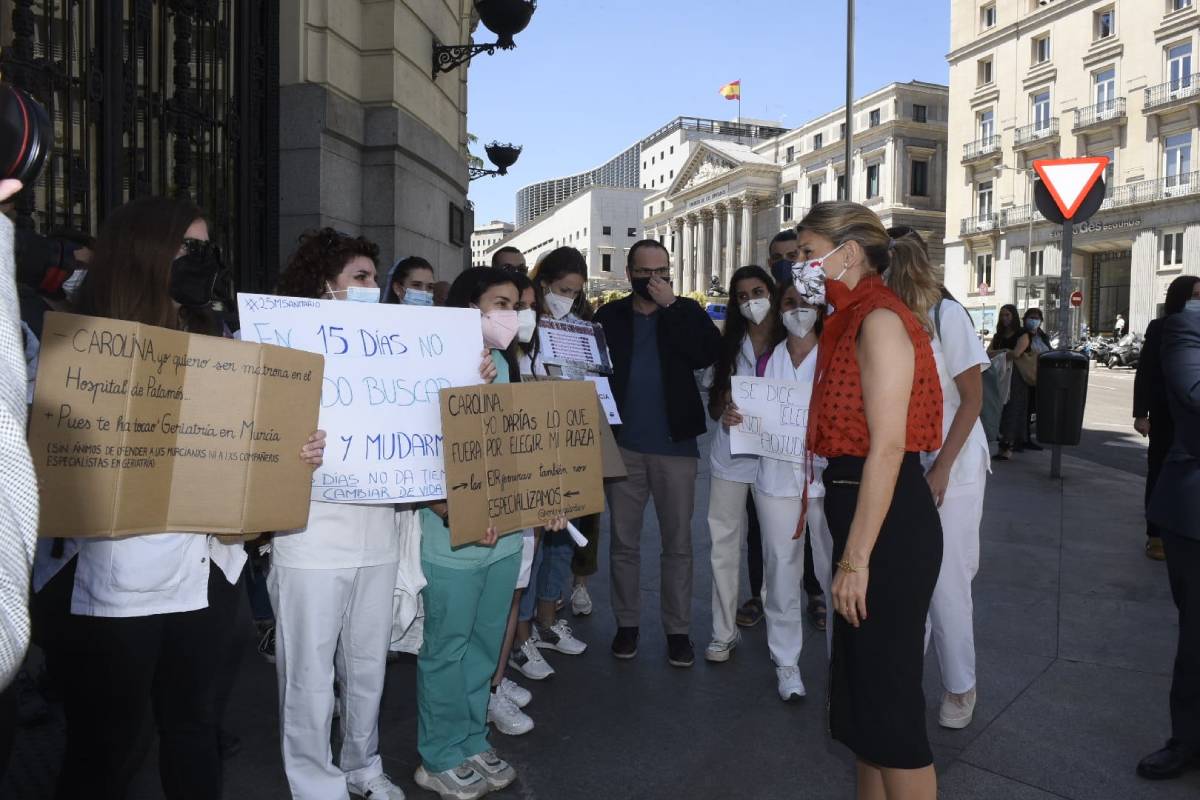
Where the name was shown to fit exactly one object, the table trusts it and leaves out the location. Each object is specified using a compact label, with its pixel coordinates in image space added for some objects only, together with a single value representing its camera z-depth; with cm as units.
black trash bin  950
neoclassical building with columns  7306
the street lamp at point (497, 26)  948
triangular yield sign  780
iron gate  562
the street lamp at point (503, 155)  1630
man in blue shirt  468
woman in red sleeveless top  246
